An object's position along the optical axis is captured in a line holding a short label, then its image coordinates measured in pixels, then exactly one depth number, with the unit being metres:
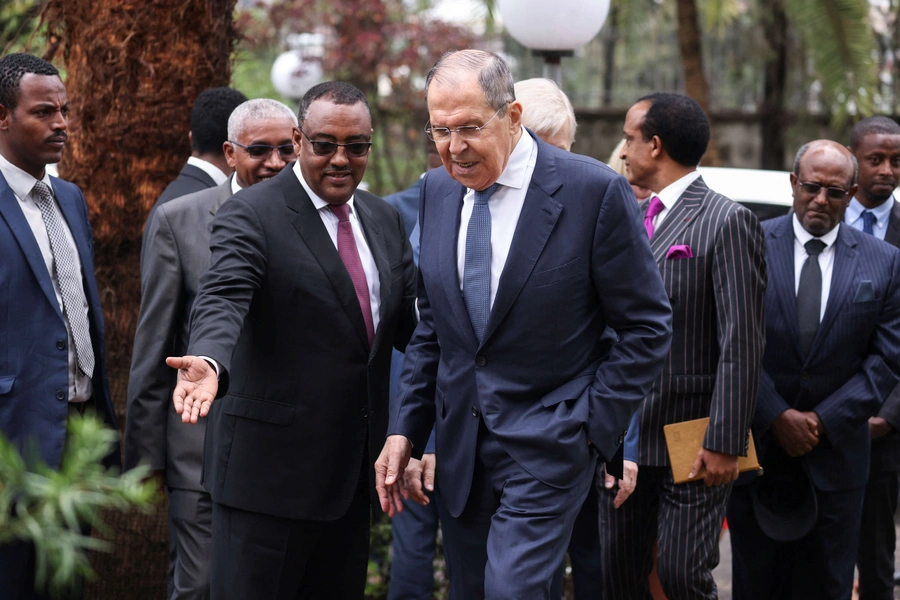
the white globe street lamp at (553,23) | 6.50
